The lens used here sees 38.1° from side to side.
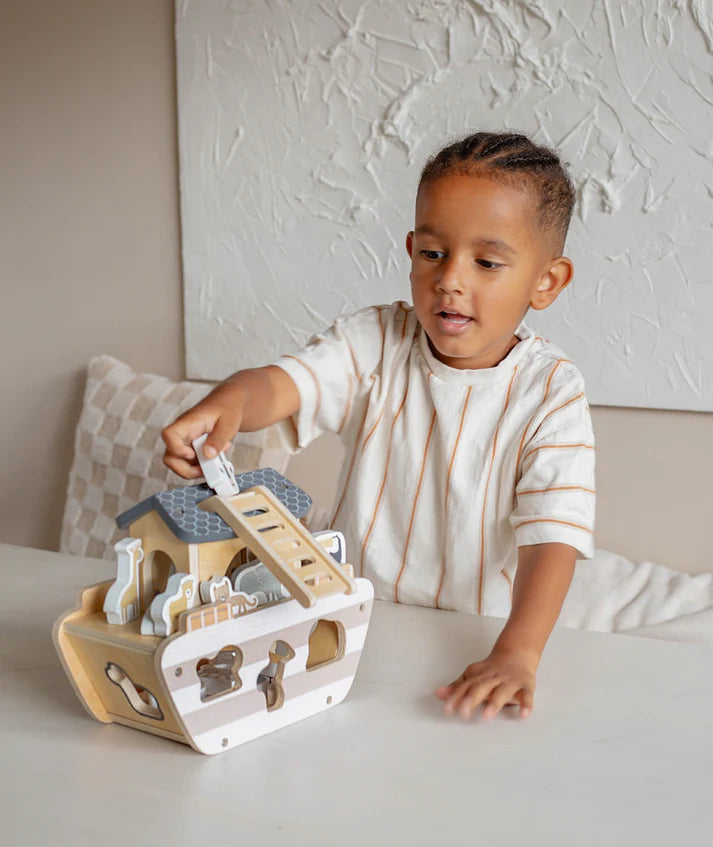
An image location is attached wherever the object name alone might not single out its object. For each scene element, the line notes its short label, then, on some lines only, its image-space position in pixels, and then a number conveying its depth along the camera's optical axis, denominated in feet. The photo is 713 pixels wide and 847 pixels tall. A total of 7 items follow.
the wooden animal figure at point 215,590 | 2.44
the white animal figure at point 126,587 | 2.45
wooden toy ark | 2.37
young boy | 3.52
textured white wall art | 5.78
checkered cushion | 7.06
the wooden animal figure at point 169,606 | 2.35
